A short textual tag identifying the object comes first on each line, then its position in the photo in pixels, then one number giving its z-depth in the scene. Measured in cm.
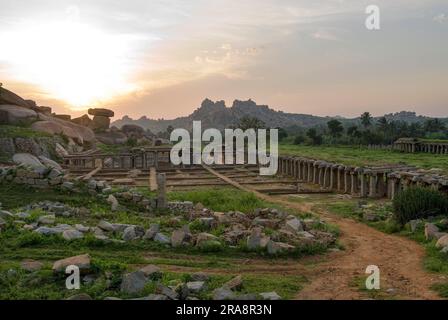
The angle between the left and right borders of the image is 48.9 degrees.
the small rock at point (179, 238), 1207
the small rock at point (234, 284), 871
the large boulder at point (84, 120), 7686
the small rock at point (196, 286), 855
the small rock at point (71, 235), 1197
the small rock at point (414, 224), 1499
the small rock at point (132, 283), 825
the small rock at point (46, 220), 1329
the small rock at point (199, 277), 933
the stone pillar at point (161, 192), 1775
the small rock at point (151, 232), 1244
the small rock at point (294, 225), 1385
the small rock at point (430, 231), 1371
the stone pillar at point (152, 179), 2922
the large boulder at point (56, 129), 4785
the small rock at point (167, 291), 788
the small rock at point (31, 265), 949
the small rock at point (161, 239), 1224
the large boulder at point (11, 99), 5022
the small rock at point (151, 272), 916
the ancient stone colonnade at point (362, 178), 2052
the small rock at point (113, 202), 1686
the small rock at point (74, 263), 898
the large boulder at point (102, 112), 7698
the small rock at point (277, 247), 1187
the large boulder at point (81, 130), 5556
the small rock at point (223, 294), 805
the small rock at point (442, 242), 1234
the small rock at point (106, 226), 1293
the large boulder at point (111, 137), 6859
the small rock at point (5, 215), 1357
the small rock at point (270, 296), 816
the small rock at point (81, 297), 759
